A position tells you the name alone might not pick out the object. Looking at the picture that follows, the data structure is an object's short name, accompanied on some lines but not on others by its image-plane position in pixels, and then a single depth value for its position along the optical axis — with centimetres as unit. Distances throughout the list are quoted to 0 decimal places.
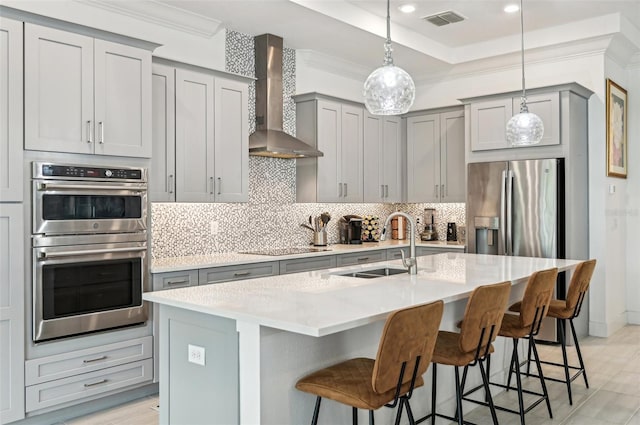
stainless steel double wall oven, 328
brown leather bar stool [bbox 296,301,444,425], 207
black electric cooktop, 495
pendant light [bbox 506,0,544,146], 425
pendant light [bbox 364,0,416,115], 291
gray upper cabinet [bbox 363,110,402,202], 625
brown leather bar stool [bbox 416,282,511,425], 264
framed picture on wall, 554
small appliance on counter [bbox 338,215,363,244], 623
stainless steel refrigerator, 519
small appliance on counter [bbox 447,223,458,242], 654
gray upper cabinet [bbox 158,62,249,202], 418
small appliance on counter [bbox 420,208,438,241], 659
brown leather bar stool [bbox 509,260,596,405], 370
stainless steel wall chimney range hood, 517
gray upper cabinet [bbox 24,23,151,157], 327
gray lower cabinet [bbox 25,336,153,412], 328
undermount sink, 360
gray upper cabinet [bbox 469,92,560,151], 527
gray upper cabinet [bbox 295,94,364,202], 563
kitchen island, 224
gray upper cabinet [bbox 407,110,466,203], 628
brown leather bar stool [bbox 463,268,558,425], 318
